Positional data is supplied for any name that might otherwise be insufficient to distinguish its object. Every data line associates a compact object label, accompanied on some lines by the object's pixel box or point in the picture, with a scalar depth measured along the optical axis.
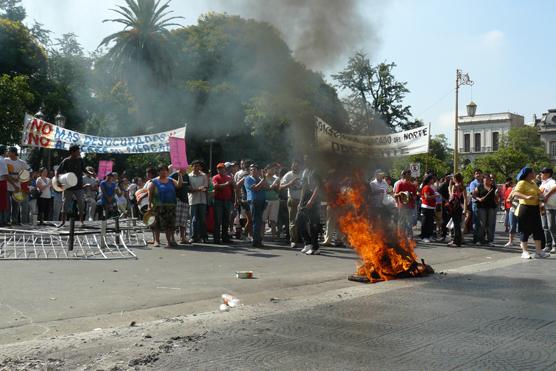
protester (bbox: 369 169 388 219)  12.63
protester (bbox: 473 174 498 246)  14.03
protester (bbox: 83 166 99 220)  16.19
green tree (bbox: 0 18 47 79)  34.41
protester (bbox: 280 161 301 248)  12.25
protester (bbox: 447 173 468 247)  13.68
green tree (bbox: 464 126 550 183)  54.25
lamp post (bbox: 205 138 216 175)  36.16
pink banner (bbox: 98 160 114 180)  19.86
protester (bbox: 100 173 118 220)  14.04
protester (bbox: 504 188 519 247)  14.11
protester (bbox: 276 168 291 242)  13.42
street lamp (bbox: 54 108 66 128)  21.83
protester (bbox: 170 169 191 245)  12.14
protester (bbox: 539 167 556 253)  12.01
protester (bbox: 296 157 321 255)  11.01
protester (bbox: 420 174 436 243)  14.56
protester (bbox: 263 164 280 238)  13.45
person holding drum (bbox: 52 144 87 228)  10.73
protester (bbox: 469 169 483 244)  14.23
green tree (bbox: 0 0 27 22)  38.59
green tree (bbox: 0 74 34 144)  27.86
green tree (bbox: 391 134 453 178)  18.87
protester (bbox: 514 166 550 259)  11.20
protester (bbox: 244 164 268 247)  11.91
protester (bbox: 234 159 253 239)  13.20
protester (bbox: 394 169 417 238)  13.93
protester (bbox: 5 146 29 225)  12.77
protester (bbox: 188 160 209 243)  12.13
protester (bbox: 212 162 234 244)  12.38
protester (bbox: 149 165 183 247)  11.34
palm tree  35.94
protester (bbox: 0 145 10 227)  12.60
